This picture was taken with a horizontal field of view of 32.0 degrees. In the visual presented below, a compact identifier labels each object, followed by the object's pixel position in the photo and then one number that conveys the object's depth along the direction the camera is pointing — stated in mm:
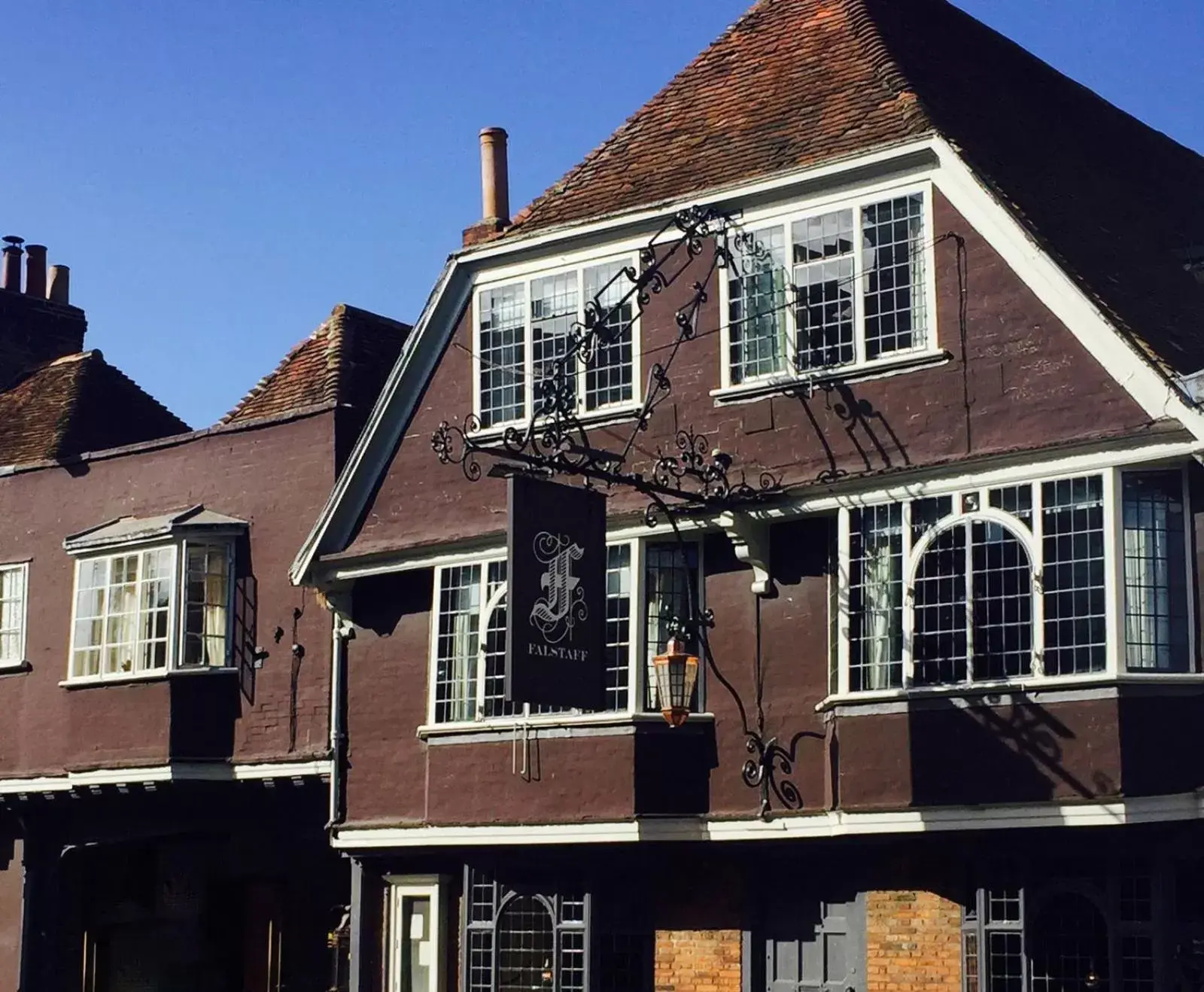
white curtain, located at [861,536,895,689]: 19391
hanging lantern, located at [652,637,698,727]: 19641
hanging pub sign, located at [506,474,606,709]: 19016
